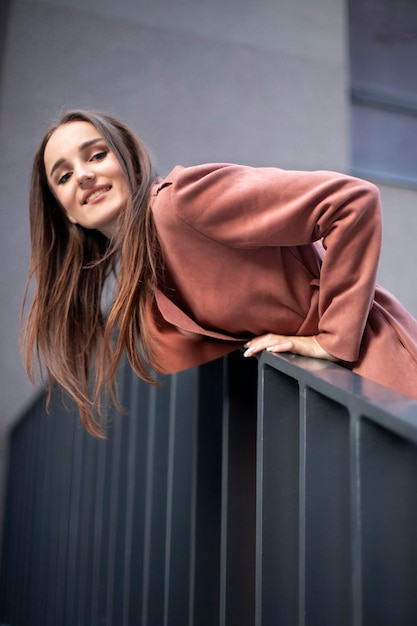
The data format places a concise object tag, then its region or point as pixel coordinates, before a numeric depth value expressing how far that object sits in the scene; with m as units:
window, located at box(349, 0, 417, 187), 5.09
